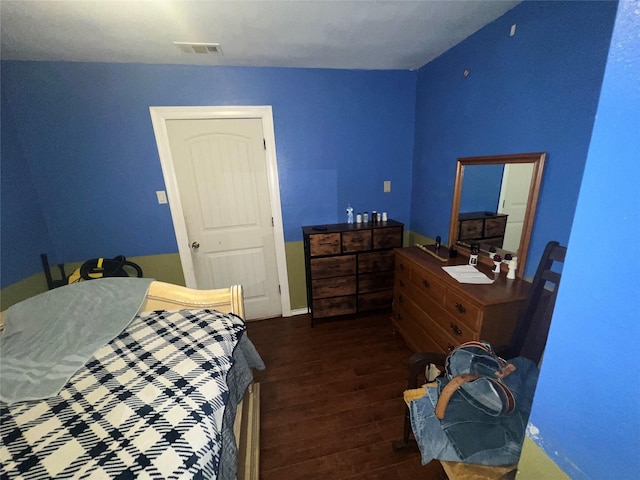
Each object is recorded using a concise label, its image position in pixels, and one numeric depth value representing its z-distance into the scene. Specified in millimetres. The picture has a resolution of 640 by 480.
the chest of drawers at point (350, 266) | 2395
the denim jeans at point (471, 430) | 904
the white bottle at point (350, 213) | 2652
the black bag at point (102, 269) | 2100
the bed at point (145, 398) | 709
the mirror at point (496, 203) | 1459
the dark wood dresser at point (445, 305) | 1355
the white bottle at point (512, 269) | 1526
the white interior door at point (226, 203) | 2258
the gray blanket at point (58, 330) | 982
